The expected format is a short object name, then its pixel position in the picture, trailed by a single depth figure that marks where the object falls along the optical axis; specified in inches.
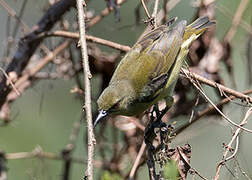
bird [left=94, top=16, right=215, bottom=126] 296.2
